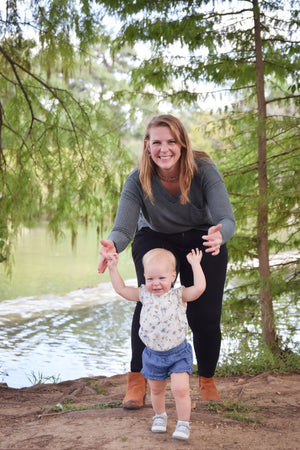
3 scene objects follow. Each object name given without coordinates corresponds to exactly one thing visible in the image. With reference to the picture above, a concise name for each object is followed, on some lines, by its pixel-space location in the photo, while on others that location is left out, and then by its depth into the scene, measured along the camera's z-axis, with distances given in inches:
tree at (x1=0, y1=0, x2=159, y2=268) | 189.0
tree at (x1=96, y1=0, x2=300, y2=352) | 192.1
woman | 101.3
